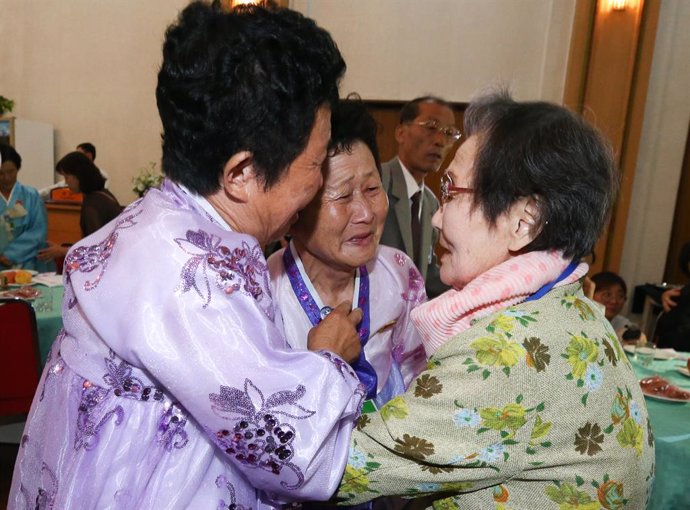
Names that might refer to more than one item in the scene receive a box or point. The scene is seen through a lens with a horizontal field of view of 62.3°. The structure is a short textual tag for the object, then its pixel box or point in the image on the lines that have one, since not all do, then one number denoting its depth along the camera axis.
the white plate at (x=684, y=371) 2.96
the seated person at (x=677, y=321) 4.11
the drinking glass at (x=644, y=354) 3.11
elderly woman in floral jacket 0.87
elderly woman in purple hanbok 0.83
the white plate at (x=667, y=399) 2.52
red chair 2.72
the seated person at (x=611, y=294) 4.56
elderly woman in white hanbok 1.59
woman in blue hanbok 4.79
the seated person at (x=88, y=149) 7.76
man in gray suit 3.63
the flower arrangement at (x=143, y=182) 6.03
